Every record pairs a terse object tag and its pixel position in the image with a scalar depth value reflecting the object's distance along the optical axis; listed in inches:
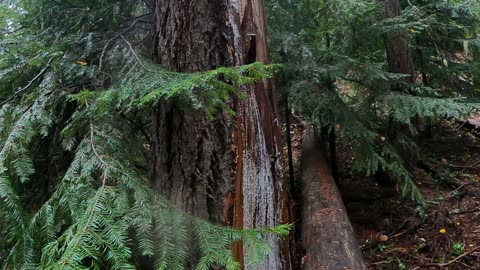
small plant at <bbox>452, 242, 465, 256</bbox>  169.0
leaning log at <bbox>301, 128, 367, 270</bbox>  132.4
